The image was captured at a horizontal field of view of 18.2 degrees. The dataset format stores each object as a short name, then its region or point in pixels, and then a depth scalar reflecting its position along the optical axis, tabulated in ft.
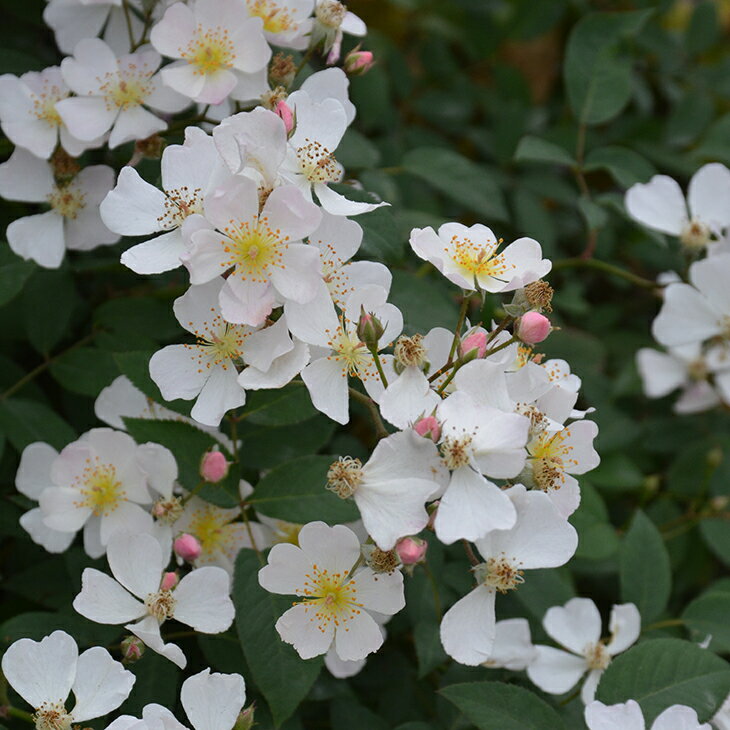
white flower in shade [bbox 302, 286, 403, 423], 2.16
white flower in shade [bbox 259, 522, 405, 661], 2.14
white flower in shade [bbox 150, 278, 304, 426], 2.17
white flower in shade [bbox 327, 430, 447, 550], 2.08
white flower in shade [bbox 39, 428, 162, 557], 2.27
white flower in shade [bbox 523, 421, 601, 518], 2.15
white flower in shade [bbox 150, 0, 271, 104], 2.31
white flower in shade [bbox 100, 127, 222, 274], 2.18
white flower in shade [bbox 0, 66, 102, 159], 2.38
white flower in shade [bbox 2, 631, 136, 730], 2.13
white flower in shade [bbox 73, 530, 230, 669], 2.18
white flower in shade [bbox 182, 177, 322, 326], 2.12
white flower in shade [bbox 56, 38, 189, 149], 2.36
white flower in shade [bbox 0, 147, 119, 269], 2.39
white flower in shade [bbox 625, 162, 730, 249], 2.61
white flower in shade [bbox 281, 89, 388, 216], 2.22
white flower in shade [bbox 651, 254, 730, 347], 2.52
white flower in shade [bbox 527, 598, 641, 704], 2.39
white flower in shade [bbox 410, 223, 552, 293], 2.19
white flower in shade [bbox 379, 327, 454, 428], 2.11
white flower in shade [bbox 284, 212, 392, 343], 2.20
